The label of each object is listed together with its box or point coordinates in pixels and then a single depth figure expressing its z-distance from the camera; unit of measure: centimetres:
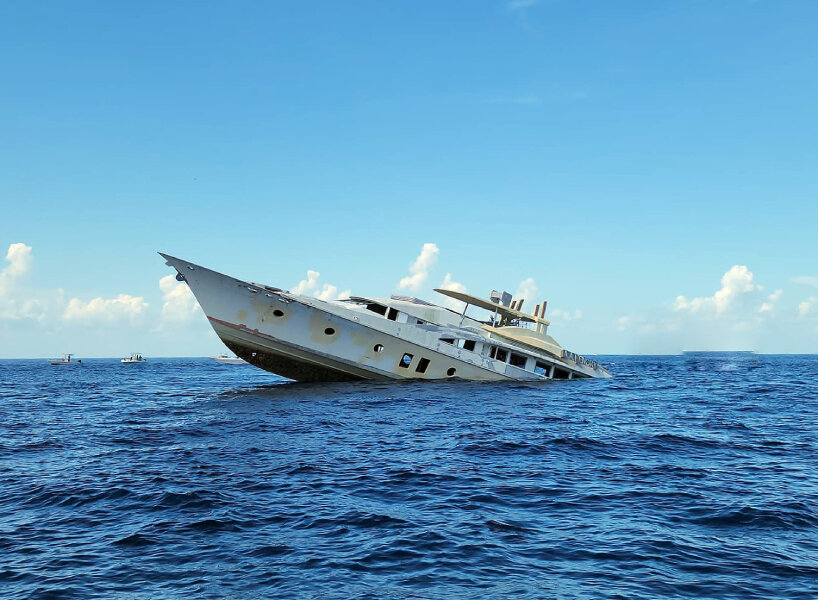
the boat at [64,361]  10419
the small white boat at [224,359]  12179
